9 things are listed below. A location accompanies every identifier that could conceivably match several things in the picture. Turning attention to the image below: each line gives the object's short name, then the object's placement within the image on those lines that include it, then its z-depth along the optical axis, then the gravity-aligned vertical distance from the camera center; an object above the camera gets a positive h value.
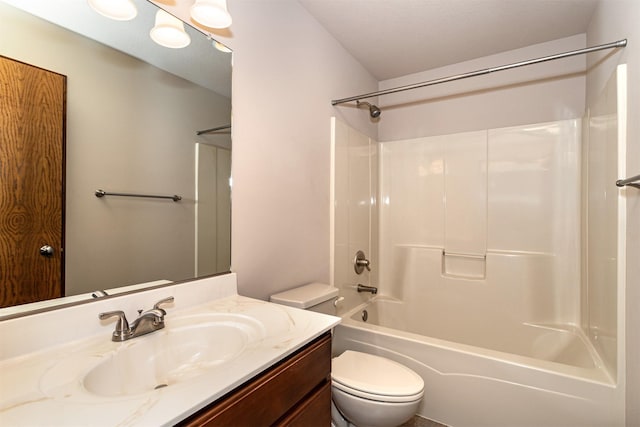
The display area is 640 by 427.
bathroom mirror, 0.85 +0.26
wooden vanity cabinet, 0.63 -0.47
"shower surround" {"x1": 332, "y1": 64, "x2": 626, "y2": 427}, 1.38 -0.34
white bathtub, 1.28 -0.82
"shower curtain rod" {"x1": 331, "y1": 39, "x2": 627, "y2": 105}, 1.31 +0.82
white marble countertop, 0.51 -0.36
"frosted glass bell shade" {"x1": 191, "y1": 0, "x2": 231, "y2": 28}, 1.07 +0.76
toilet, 1.23 -0.75
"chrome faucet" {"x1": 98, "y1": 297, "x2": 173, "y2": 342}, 0.85 -0.33
